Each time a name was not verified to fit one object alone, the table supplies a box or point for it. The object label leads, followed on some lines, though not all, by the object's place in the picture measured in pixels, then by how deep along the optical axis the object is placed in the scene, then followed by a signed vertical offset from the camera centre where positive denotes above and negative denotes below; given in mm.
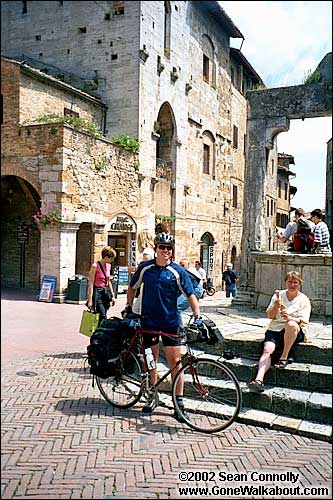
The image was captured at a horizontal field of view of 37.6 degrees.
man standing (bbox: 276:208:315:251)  8516 +572
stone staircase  4859 -1432
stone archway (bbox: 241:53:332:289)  9234 +2277
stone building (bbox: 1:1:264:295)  14648 +3595
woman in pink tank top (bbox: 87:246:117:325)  7285 -492
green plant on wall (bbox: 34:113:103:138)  14988 +4131
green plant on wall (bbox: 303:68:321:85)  8758 +3246
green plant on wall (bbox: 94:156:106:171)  15985 +3019
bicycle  4848 -1416
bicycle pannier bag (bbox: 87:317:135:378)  5102 -942
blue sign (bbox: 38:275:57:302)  13059 -934
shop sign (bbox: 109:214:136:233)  17406 +1133
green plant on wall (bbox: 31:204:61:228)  14578 +1124
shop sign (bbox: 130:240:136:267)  18344 +116
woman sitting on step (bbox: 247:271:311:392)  5418 -717
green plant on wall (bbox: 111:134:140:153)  17547 +4105
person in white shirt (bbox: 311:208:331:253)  8219 +388
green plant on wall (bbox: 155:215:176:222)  20319 +1600
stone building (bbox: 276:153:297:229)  29366 +4422
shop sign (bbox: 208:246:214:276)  25931 -153
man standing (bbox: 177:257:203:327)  6250 -495
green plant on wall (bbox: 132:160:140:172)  18297 +3380
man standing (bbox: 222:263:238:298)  16094 -810
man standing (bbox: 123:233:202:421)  5043 -409
